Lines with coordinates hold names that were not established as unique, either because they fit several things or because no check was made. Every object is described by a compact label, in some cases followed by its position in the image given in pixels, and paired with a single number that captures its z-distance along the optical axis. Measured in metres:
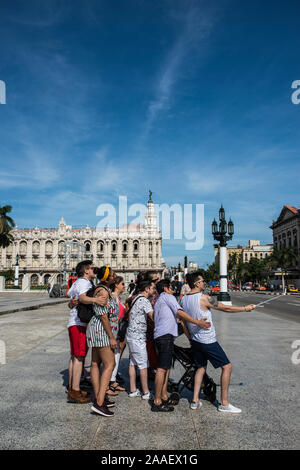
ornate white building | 92.00
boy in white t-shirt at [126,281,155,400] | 4.71
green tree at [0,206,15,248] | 51.68
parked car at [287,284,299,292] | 57.71
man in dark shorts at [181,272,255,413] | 4.26
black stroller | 4.66
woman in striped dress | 4.13
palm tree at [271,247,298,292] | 64.69
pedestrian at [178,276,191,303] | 10.85
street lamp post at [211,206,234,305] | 22.08
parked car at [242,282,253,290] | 77.31
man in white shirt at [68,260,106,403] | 4.59
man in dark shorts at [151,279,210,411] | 4.34
